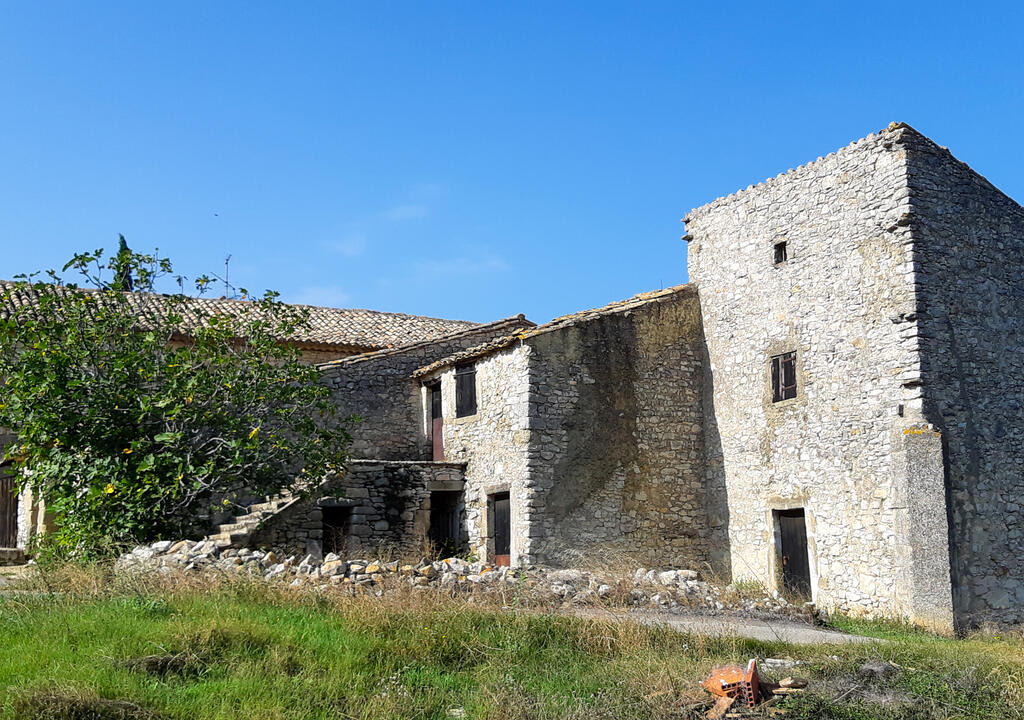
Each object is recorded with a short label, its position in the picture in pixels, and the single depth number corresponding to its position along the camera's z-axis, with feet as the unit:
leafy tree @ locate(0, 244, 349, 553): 44.75
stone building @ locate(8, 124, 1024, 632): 44.93
